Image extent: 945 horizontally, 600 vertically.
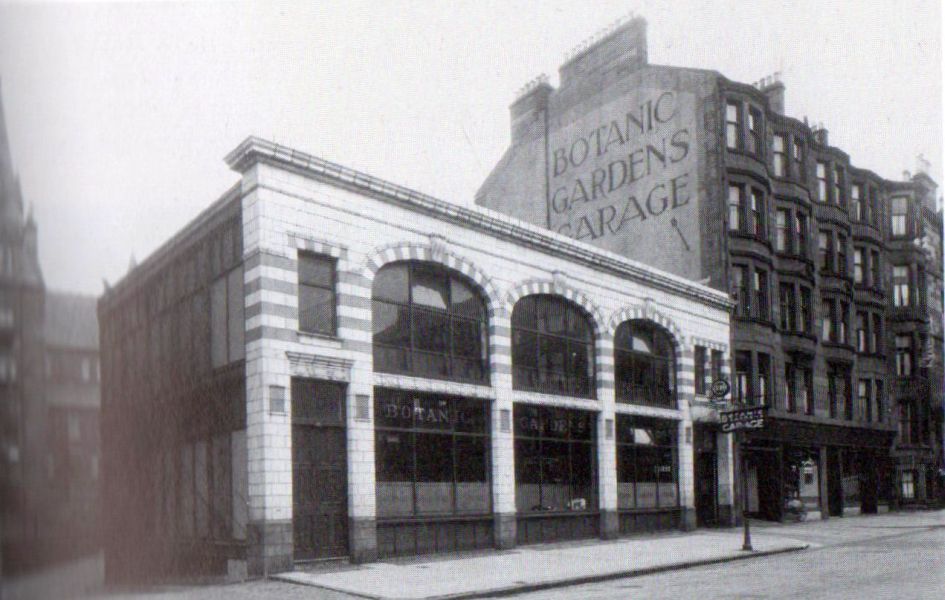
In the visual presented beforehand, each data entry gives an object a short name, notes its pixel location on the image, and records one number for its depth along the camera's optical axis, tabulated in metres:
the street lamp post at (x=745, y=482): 17.87
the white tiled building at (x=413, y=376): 13.62
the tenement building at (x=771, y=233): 26.91
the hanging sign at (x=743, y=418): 18.88
